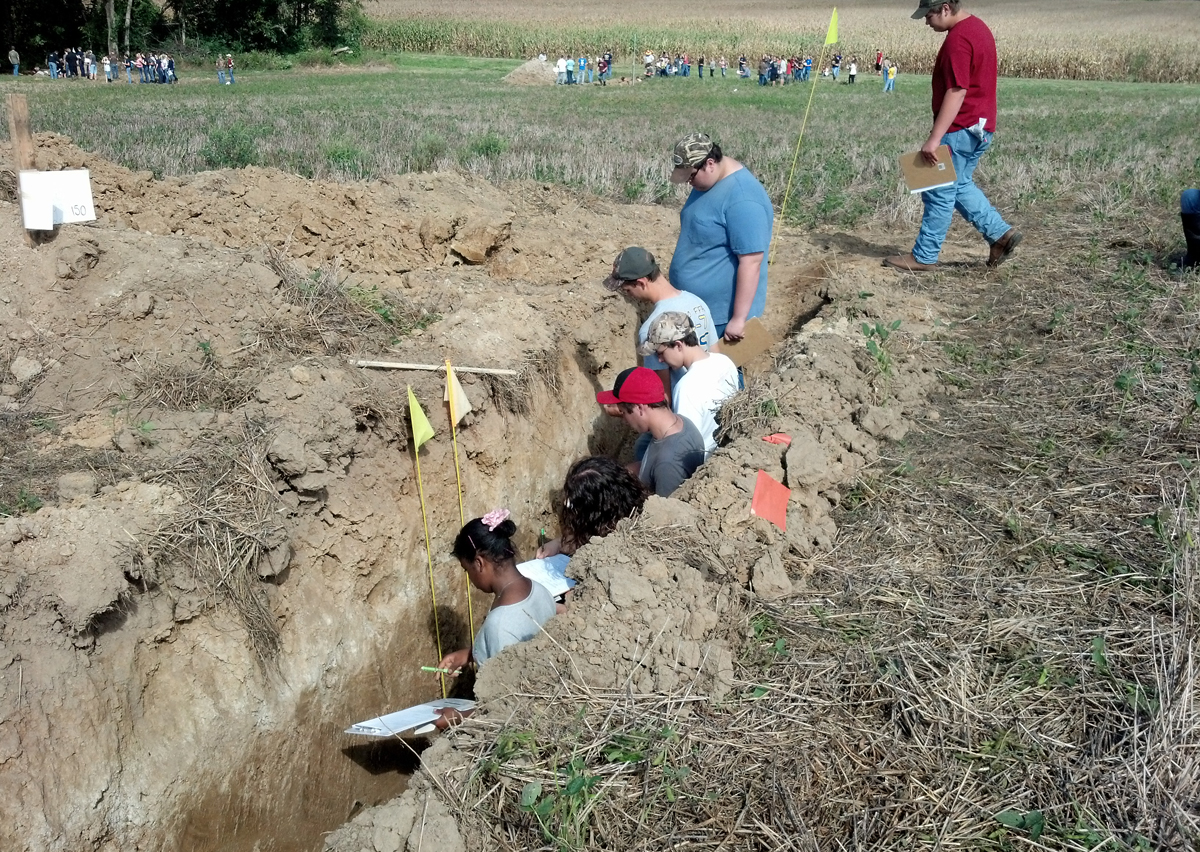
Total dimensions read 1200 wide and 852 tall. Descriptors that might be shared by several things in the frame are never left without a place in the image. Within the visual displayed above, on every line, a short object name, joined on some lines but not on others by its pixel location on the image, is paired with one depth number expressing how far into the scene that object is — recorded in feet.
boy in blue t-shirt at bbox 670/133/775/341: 17.02
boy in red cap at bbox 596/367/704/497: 14.78
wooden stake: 17.34
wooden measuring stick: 17.22
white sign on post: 17.53
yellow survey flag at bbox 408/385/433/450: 15.53
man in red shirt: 23.27
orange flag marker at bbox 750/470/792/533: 13.10
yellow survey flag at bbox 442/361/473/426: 16.53
